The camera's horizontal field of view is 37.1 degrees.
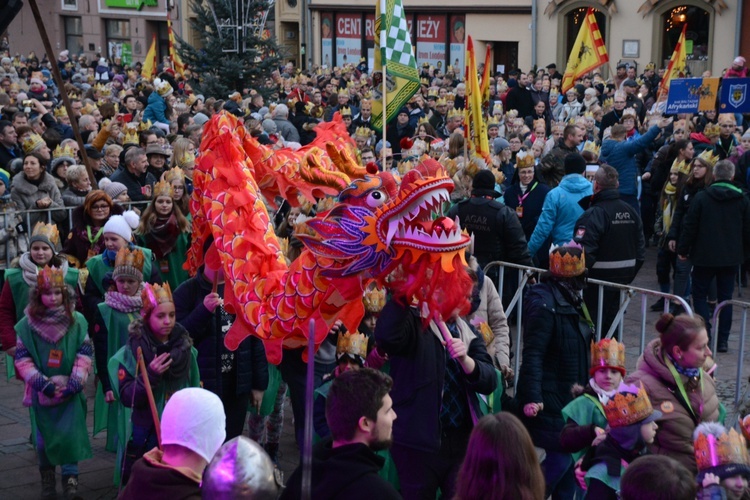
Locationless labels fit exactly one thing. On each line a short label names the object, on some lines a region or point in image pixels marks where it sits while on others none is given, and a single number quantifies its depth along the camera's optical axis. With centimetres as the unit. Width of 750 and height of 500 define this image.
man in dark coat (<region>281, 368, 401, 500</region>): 371
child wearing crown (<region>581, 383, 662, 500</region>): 493
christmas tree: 2198
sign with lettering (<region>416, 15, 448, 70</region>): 3478
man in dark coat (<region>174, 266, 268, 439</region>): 651
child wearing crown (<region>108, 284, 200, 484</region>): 599
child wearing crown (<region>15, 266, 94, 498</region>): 666
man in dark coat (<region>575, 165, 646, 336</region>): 868
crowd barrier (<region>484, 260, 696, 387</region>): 690
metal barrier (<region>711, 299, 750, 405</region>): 682
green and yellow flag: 1005
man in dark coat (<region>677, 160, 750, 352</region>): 970
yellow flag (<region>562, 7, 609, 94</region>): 2012
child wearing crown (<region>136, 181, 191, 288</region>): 834
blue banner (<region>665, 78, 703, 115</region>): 1384
